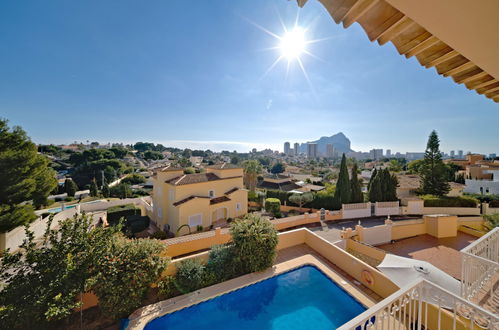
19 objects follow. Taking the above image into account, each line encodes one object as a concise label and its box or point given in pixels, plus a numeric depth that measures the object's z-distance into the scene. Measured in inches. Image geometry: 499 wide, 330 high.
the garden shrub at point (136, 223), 679.0
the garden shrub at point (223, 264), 350.0
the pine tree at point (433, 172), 986.5
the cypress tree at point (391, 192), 907.4
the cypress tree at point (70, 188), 1298.0
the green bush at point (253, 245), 355.3
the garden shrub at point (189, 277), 322.0
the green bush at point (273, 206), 884.0
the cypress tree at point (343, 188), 883.4
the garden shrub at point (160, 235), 591.0
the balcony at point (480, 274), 186.5
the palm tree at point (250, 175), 1200.8
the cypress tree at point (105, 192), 1355.8
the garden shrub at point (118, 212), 753.0
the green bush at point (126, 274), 260.2
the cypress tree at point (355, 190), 890.1
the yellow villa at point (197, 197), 651.5
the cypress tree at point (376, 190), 902.4
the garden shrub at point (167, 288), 313.3
